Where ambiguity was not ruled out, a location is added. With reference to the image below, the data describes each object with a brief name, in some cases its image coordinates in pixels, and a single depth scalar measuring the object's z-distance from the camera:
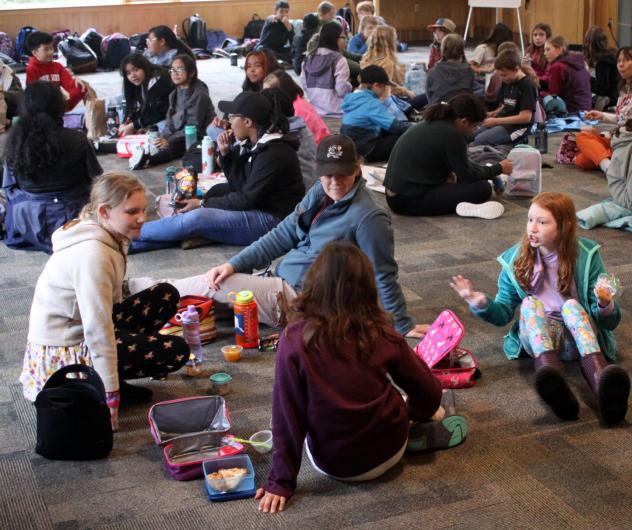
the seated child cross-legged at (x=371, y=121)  7.34
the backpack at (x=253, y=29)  15.89
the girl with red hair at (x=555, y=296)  3.58
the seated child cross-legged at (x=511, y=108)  7.44
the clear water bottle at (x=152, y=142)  7.38
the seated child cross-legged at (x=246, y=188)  5.01
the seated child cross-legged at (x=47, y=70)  8.46
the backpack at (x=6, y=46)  14.40
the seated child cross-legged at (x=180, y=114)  7.30
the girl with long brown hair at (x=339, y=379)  2.70
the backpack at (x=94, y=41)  14.30
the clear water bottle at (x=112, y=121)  8.35
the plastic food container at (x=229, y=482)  2.95
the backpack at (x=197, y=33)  15.31
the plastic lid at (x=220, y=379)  3.75
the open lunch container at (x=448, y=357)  3.62
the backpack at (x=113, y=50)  14.04
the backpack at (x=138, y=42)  14.93
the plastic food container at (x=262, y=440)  3.23
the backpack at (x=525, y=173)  6.38
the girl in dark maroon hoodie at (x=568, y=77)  9.02
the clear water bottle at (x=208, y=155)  6.69
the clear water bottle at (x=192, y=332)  3.93
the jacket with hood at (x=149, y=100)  7.75
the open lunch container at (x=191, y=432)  3.10
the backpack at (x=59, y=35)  14.50
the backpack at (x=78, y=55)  13.62
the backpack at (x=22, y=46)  14.33
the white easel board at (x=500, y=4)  13.61
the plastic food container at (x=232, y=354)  3.97
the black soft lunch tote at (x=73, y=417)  3.07
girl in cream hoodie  3.18
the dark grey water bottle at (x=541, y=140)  7.60
